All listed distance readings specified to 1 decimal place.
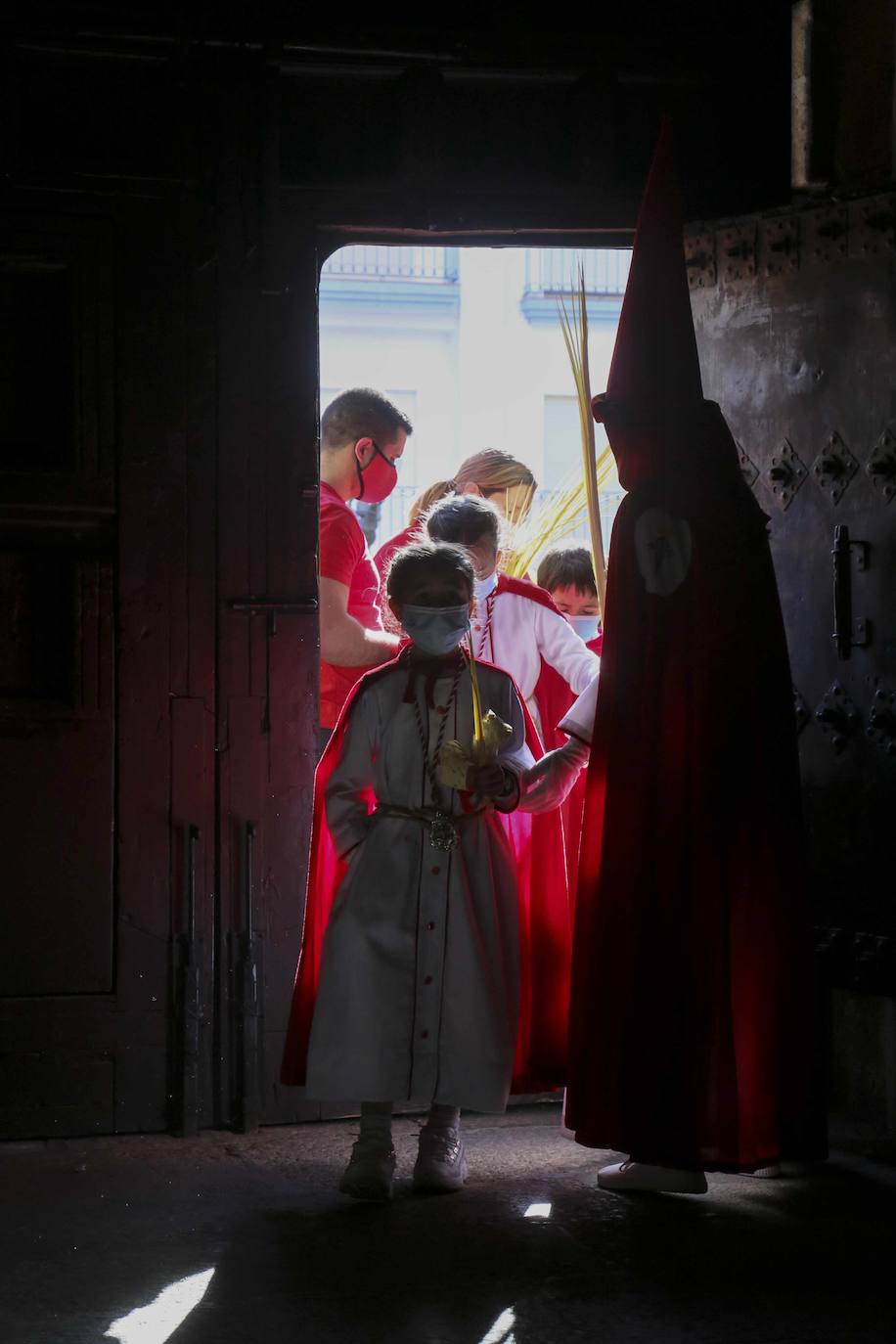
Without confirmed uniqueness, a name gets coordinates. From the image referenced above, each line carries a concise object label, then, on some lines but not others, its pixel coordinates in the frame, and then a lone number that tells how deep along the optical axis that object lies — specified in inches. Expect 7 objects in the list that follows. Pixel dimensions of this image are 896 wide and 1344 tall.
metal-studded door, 170.2
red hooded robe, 151.1
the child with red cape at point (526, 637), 189.2
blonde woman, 211.8
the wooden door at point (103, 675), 178.9
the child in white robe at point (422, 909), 155.7
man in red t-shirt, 195.6
